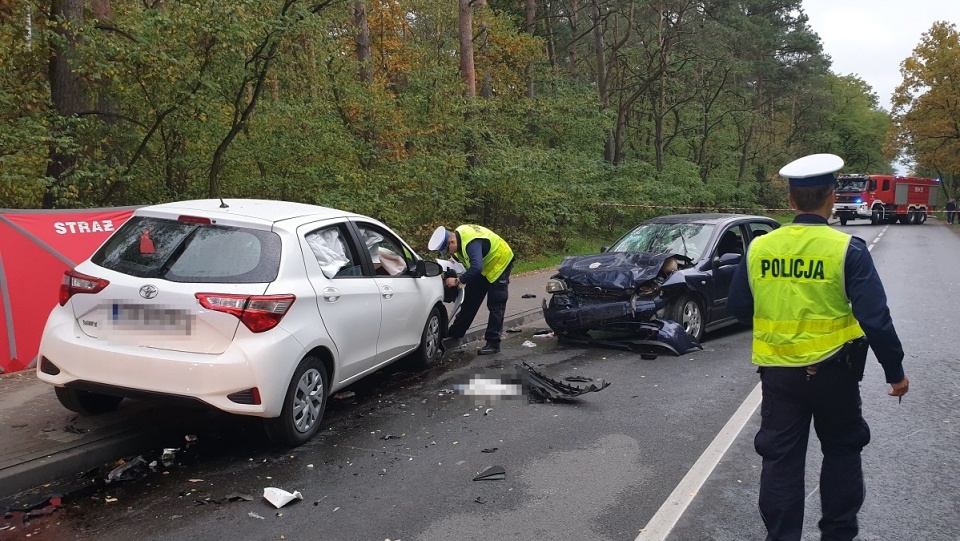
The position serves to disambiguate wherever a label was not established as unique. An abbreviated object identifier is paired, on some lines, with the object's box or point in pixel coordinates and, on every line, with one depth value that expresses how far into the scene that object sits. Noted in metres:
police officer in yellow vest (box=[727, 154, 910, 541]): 3.08
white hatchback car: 4.45
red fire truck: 41.72
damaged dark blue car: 7.95
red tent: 6.52
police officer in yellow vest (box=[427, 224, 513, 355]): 7.82
